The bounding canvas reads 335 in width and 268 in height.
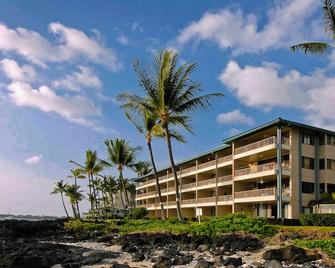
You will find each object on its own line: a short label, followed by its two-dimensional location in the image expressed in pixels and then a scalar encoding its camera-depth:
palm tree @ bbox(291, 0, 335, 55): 22.48
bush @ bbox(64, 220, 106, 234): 38.45
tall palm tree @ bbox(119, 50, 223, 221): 29.91
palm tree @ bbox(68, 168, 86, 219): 83.39
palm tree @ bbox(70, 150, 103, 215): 66.50
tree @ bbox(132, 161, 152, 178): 87.06
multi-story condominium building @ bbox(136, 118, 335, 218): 38.44
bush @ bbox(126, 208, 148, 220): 52.06
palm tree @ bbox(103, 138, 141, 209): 54.81
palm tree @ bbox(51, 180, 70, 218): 96.38
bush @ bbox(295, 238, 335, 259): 15.68
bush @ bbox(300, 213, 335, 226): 30.29
